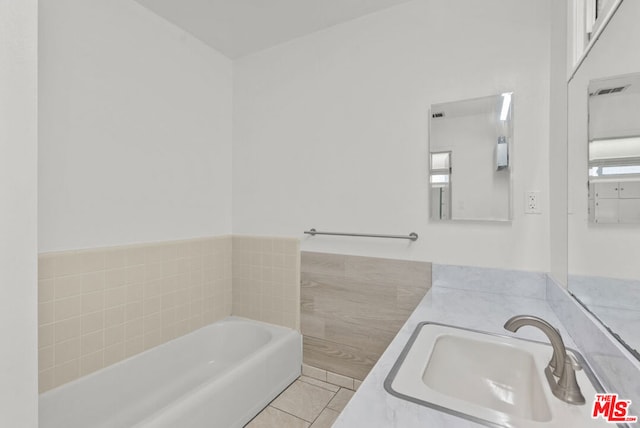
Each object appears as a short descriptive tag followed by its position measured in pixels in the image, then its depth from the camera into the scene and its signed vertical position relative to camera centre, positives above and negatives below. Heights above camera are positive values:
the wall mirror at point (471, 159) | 1.53 +0.30
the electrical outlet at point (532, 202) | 1.47 +0.05
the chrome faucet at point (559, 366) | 0.69 -0.38
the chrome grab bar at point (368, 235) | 1.73 -0.14
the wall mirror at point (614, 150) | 0.73 +0.18
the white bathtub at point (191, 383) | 1.35 -0.95
